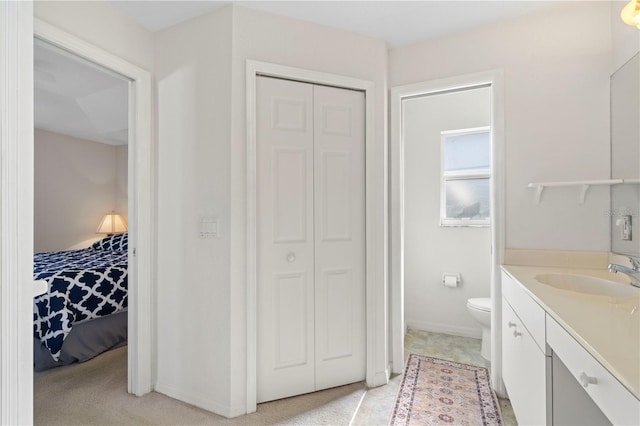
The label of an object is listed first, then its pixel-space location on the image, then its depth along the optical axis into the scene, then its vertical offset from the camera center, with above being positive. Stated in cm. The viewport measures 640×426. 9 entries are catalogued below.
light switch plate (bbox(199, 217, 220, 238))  196 -10
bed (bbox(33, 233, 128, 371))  232 -76
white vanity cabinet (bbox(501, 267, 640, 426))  74 -50
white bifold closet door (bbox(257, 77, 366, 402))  203 -17
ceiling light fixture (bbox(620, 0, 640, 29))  137 +84
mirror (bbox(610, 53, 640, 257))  163 +28
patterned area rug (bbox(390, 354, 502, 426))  184 -118
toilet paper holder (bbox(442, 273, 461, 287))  305 -65
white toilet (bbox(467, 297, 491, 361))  244 -81
